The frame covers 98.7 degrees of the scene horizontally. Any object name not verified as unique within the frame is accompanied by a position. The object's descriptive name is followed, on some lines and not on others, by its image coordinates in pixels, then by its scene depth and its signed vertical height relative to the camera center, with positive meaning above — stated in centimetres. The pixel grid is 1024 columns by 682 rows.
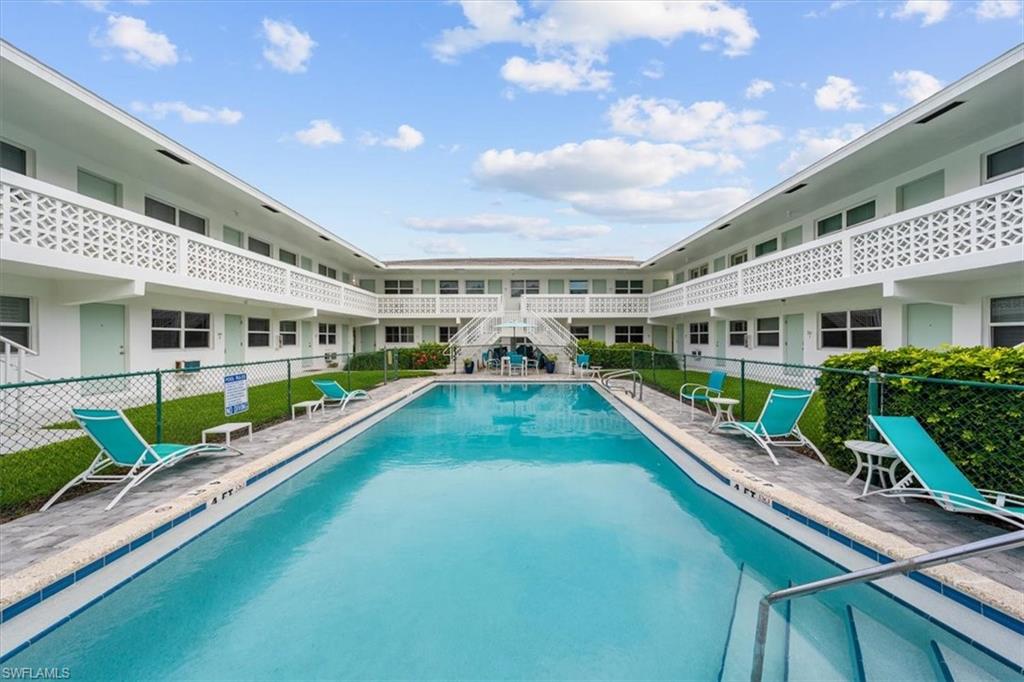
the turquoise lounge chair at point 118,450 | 510 -131
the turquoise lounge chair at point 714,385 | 1009 -114
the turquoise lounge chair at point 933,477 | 402 -140
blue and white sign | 798 -98
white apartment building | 862 +229
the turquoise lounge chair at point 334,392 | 1123 -135
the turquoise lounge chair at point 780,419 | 677 -131
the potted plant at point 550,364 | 2218 -133
